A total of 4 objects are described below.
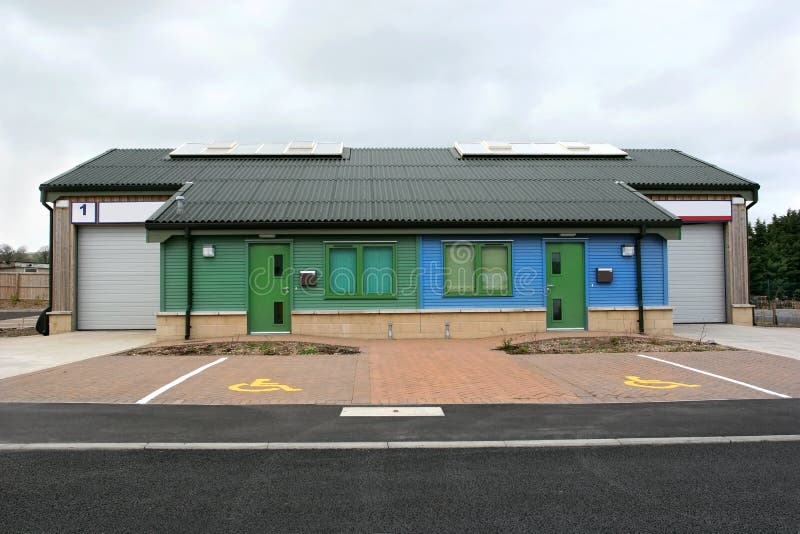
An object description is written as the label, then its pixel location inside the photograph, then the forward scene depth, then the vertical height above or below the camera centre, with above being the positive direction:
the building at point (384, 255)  14.23 +0.76
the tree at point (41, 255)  75.81 +4.70
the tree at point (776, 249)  44.94 +2.59
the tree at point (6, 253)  66.20 +4.56
